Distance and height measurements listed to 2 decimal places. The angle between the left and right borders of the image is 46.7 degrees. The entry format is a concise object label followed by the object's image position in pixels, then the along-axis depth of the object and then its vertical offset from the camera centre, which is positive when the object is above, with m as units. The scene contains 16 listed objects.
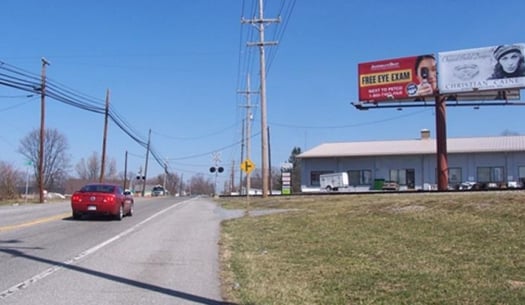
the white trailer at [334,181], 65.38 +1.76
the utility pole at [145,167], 96.99 +4.59
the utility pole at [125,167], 99.21 +4.87
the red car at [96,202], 22.56 -0.23
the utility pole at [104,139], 57.94 +5.43
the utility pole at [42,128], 44.00 +4.86
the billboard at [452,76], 44.03 +9.26
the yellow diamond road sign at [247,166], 30.72 +1.56
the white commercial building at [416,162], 62.31 +3.91
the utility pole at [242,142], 83.61 +7.68
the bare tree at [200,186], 193.12 +3.35
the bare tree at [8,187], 49.06 +0.68
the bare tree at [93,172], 150.38 +6.06
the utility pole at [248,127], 58.50 +7.06
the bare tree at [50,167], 122.19 +5.71
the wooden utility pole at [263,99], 41.06 +6.70
